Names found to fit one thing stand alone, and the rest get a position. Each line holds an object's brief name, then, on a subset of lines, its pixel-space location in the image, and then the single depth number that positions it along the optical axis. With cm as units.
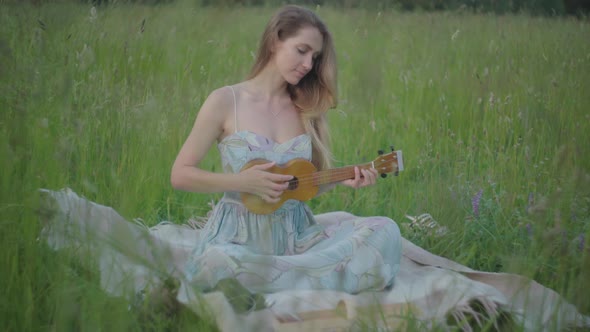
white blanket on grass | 178
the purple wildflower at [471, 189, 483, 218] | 327
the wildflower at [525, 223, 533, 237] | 308
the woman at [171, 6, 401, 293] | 252
